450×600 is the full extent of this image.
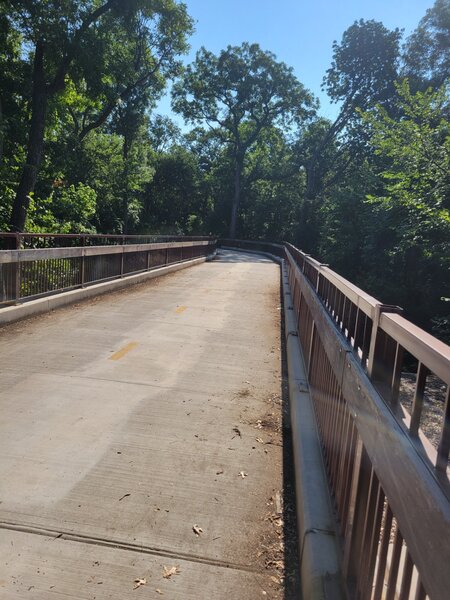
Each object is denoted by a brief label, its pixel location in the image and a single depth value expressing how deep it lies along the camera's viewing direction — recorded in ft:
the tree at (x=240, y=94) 172.86
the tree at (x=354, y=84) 160.04
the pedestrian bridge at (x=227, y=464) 6.55
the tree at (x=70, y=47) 54.70
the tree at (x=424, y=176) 46.80
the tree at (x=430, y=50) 119.44
